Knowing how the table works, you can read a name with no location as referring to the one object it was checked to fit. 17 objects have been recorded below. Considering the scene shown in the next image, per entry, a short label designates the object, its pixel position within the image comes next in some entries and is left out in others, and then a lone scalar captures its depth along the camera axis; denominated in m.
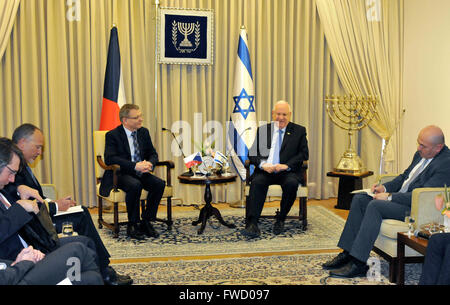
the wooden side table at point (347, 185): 5.64
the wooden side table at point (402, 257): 2.99
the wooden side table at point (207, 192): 4.47
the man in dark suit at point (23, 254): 1.94
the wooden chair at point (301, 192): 4.59
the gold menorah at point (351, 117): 5.77
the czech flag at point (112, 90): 5.45
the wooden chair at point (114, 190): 4.35
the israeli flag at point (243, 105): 5.77
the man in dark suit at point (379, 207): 3.24
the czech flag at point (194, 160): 4.61
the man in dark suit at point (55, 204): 2.99
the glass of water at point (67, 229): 2.77
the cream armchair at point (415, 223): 3.12
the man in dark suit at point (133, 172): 4.36
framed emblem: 5.74
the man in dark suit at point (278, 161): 4.51
